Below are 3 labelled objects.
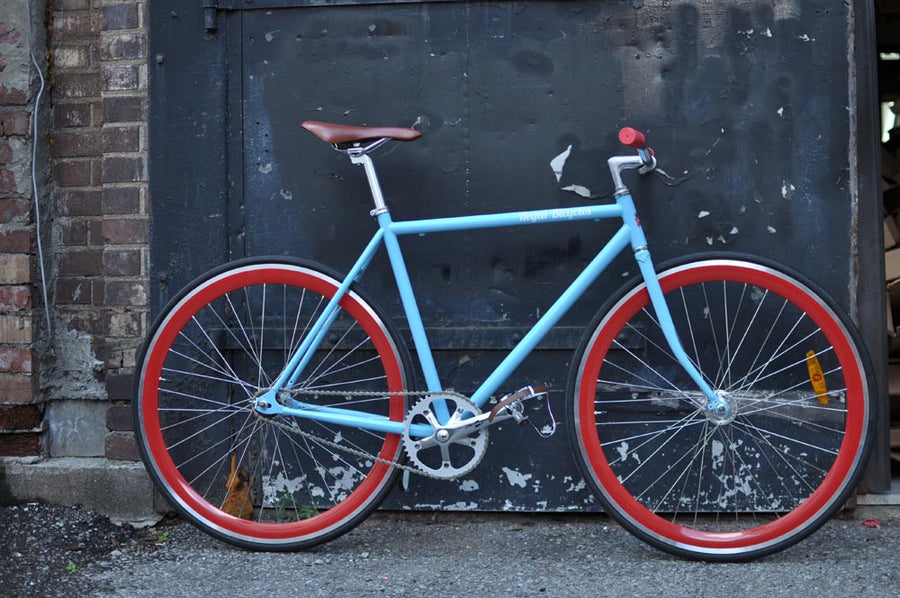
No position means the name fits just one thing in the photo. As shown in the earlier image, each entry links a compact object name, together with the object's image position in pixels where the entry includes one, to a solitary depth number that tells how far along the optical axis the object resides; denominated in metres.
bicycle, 3.07
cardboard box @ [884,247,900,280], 4.07
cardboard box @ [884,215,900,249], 4.14
